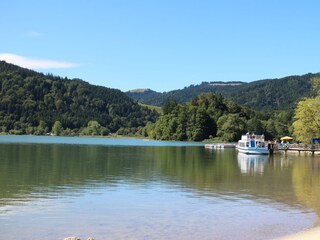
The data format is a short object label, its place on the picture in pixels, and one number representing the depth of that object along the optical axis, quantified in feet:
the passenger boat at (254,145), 309.83
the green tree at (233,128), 545.44
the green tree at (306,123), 302.45
